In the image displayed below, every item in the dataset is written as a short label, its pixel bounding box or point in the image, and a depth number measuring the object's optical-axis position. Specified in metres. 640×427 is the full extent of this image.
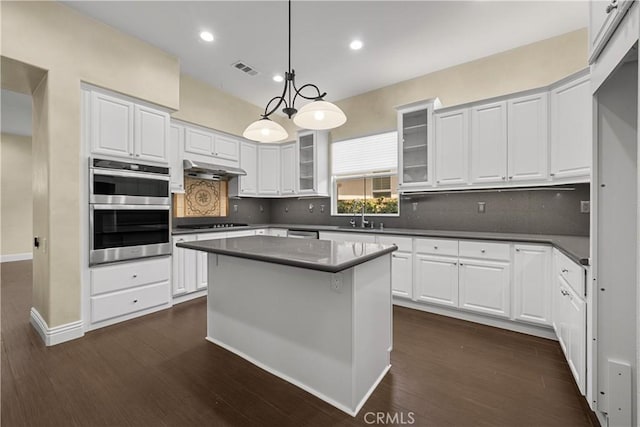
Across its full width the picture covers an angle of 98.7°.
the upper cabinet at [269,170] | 5.16
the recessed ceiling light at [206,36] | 3.05
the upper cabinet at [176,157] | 3.77
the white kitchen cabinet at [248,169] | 4.83
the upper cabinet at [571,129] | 2.45
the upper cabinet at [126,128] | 2.84
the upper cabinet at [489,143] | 3.06
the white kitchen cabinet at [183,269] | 3.60
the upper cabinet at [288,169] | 5.03
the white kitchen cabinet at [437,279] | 3.09
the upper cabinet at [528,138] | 2.82
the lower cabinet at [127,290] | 2.86
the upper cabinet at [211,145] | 4.02
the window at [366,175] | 4.28
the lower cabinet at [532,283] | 2.59
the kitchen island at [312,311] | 1.70
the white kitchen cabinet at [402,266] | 3.38
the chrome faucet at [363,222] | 4.36
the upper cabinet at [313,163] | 4.74
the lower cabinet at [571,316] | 1.67
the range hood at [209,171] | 3.89
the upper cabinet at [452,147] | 3.30
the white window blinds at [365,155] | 4.25
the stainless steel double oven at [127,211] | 2.85
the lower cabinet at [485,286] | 2.80
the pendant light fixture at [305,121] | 2.01
